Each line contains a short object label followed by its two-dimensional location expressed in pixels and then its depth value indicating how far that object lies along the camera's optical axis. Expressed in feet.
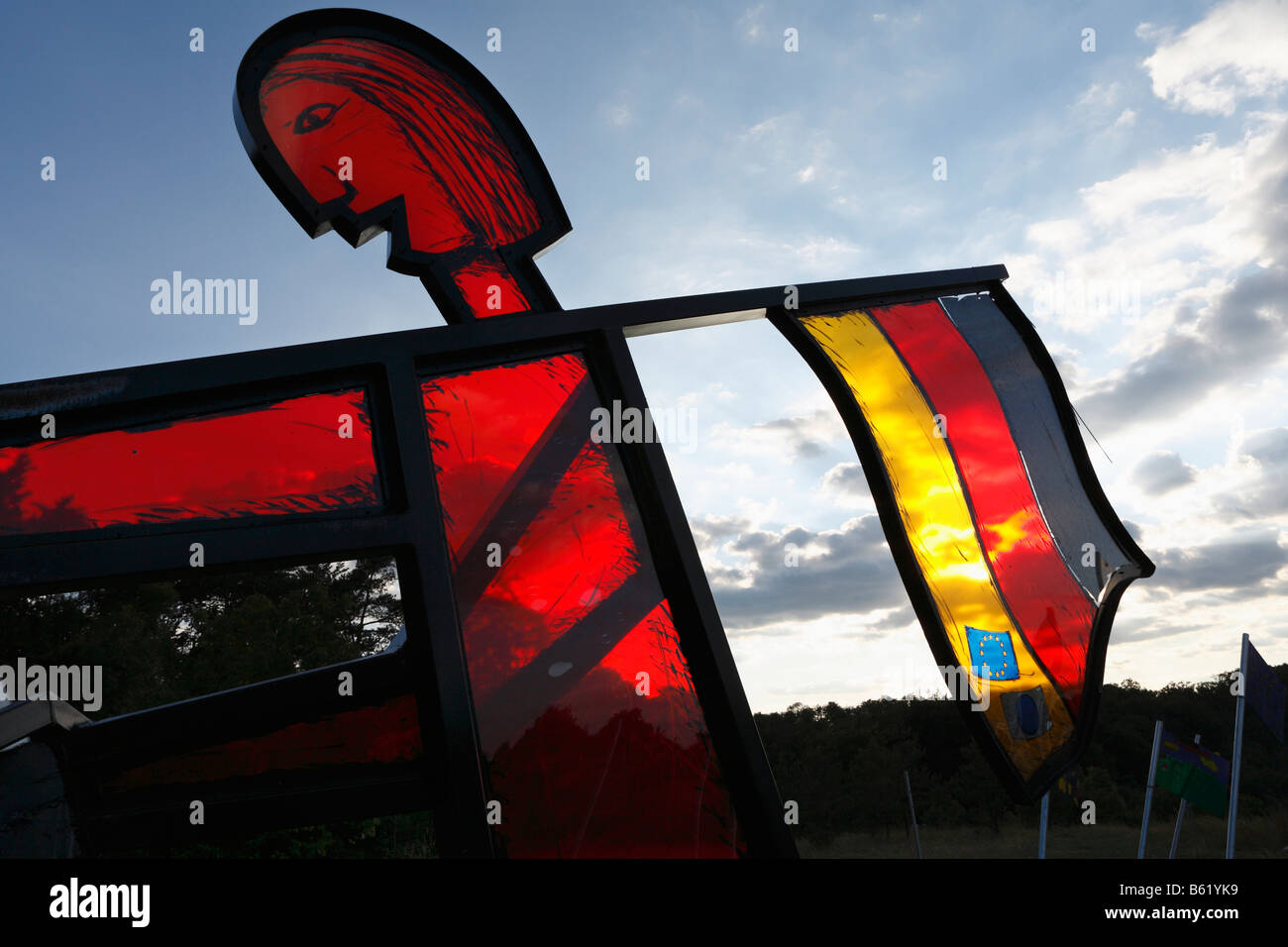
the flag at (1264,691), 37.42
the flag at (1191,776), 44.04
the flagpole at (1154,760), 42.67
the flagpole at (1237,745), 36.29
